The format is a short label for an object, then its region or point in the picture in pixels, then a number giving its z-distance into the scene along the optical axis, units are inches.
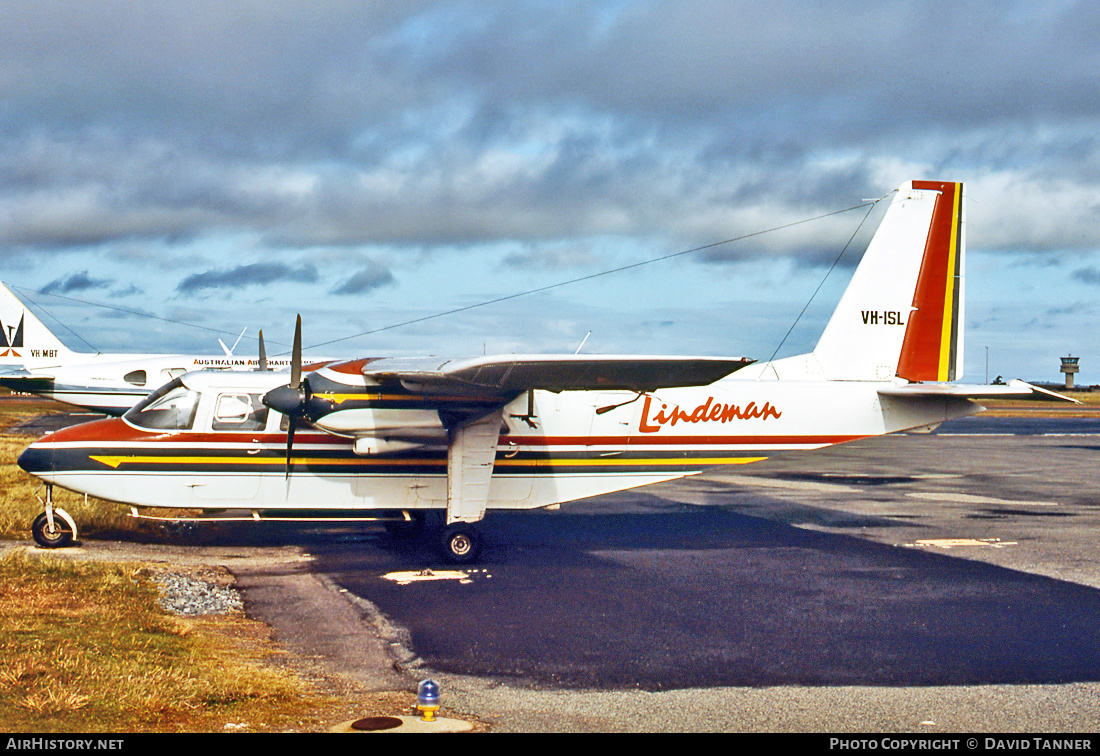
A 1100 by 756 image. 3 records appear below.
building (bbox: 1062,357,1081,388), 5191.9
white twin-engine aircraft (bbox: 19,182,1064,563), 552.7
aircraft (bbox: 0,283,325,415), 1437.0
